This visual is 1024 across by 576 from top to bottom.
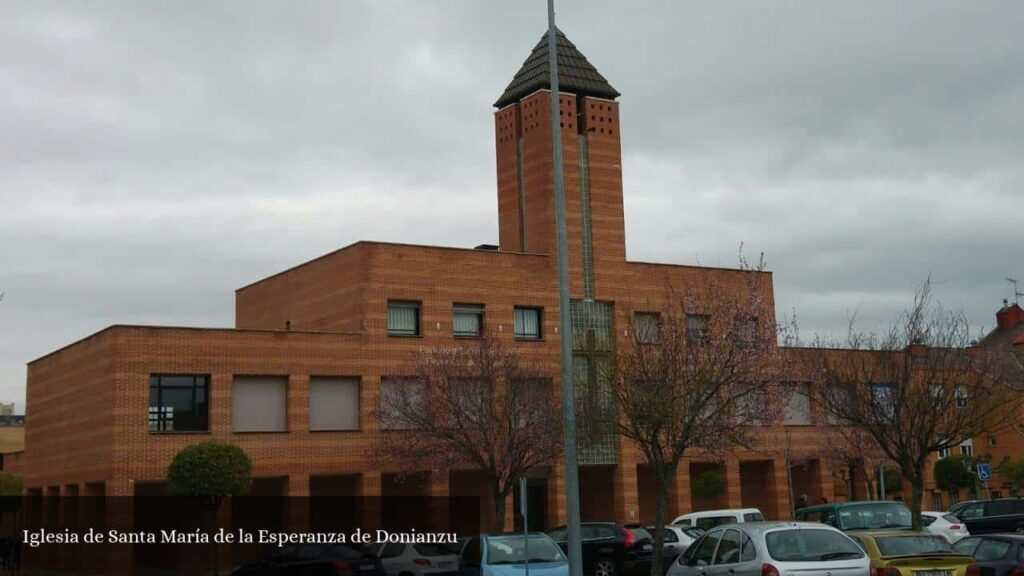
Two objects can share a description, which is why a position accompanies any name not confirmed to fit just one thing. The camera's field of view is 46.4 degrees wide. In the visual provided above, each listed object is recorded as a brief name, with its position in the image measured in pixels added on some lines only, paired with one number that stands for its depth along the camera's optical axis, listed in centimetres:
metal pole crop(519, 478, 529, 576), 2114
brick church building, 3894
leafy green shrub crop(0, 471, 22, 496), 5044
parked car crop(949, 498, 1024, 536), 3581
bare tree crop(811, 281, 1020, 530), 2898
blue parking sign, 3991
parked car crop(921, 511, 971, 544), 3419
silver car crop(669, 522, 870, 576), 1602
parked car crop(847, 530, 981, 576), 1641
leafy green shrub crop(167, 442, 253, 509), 3594
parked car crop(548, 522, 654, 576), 3103
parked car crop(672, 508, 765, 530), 3269
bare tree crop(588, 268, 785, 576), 2728
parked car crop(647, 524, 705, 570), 3134
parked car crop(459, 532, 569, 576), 2245
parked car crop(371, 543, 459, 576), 2969
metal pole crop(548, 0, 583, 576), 1895
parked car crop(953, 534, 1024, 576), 1902
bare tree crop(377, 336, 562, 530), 3616
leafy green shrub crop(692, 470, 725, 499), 4831
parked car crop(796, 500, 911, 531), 2753
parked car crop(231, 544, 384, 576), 2914
